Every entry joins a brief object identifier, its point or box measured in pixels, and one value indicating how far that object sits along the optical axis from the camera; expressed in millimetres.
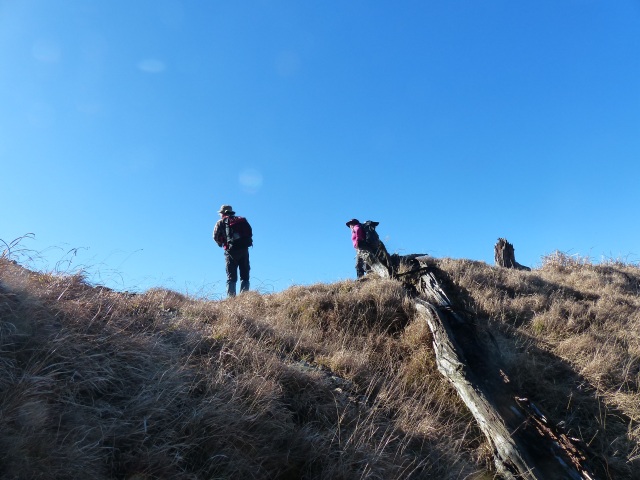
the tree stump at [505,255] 13250
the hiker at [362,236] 12438
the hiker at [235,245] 10664
